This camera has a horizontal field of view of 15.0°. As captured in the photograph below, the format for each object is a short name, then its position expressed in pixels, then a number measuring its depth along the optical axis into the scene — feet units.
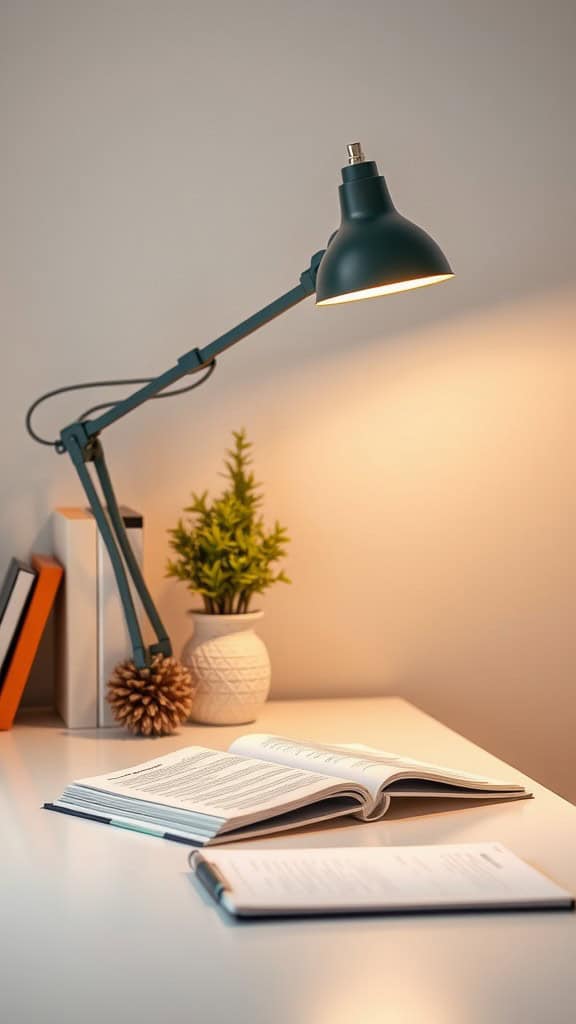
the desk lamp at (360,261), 6.94
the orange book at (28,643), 7.93
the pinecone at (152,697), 7.78
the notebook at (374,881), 6.04
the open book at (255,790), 6.60
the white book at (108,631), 7.99
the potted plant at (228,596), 8.01
